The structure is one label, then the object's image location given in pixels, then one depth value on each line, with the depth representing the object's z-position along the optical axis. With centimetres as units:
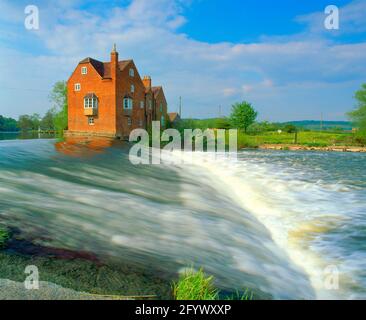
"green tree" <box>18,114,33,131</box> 12938
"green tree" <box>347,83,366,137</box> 4812
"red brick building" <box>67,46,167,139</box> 3788
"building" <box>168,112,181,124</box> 6512
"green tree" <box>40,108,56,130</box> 10938
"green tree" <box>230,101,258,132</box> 6450
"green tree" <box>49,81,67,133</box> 5384
